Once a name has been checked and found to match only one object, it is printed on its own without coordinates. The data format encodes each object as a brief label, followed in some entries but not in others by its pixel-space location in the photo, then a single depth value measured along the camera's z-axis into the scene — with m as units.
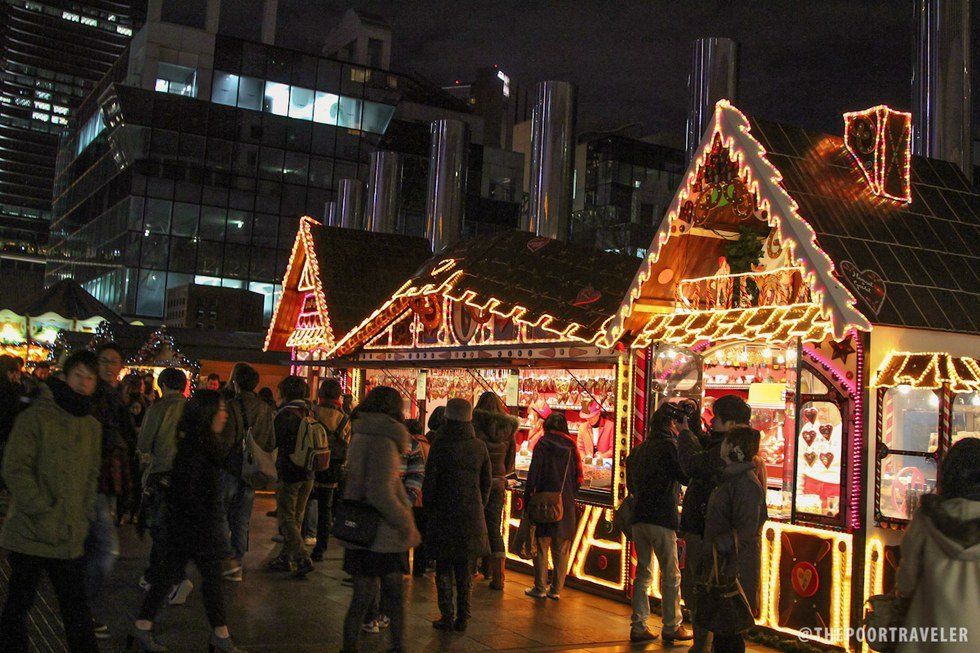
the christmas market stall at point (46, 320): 20.58
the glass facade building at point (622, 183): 48.66
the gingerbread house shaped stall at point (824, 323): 8.09
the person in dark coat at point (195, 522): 6.50
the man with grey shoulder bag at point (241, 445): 8.93
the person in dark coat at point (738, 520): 6.25
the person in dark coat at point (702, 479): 6.85
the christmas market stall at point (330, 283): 17.95
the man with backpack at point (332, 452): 10.98
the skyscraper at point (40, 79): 158.00
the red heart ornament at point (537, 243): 14.02
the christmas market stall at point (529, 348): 10.55
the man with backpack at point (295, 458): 10.00
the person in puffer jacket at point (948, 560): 4.11
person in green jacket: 5.46
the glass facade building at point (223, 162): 44.66
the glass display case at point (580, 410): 11.27
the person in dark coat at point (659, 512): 8.15
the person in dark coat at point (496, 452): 9.69
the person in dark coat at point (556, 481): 9.61
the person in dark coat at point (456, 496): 7.68
